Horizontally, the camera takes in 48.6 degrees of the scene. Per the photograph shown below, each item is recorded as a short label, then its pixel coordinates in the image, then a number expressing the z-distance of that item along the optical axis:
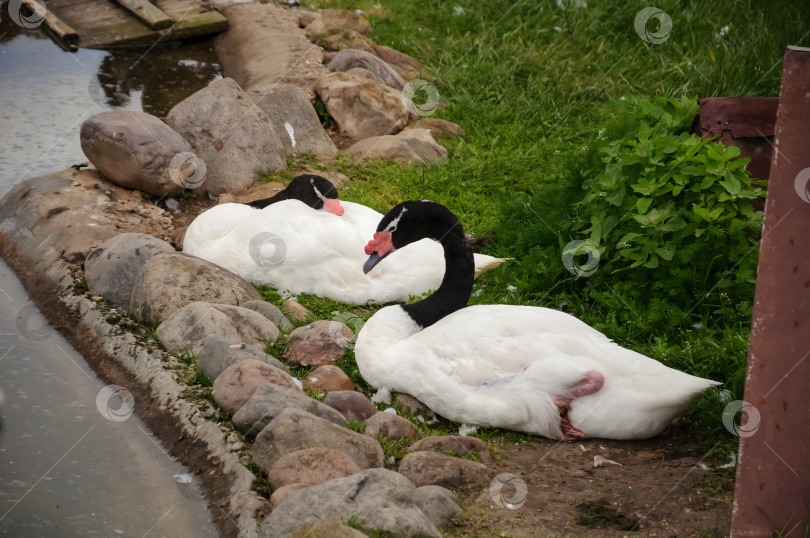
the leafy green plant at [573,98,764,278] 5.62
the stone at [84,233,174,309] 6.26
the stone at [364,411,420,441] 4.88
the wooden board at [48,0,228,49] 11.45
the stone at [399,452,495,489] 4.38
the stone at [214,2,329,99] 10.52
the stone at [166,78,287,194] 8.43
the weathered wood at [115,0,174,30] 11.79
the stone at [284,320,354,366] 5.69
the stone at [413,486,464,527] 4.05
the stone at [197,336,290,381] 5.29
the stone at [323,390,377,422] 5.13
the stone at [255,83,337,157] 9.12
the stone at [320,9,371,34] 12.17
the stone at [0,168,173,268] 6.86
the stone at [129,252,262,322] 5.92
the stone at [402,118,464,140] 9.80
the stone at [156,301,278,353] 5.60
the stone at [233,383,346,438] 4.74
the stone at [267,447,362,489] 4.26
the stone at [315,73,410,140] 9.78
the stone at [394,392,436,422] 5.32
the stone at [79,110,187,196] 7.68
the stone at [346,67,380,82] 10.35
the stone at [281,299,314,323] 6.37
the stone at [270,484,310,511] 4.08
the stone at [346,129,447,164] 9.14
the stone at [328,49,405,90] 10.65
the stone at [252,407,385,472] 4.45
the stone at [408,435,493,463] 4.69
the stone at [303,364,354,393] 5.45
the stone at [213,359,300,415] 4.95
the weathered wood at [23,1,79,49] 11.00
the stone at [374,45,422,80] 11.19
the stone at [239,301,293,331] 6.07
